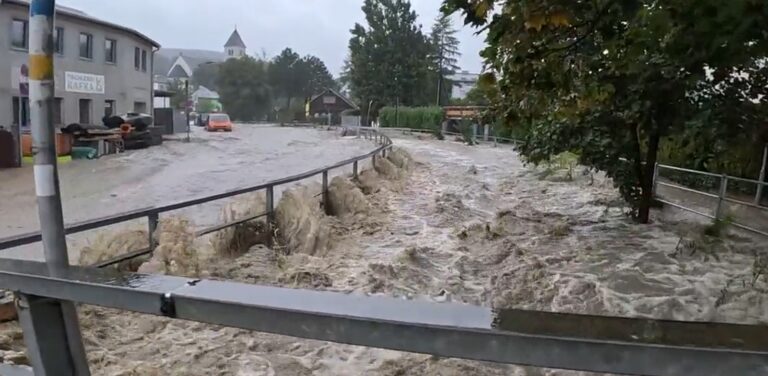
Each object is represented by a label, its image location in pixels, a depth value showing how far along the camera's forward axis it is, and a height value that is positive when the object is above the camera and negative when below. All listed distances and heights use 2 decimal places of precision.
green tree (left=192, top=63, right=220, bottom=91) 109.90 +3.03
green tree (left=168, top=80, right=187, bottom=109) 77.44 +0.26
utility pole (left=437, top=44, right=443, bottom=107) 79.74 +4.55
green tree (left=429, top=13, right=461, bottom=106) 84.00 +7.34
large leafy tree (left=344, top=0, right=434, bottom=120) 75.62 +5.60
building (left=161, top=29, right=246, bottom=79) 116.44 +7.07
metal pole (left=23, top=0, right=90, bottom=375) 2.15 -0.28
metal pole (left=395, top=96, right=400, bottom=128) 65.22 -1.15
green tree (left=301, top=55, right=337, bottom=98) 101.56 +3.80
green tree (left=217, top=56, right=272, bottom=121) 90.00 +1.07
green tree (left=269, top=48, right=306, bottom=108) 96.53 +3.46
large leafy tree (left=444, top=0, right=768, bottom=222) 6.14 +0.61
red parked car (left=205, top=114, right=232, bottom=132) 54.50 -2.43
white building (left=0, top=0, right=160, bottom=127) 26.88 +1.00
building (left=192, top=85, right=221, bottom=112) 93.72 -1.01
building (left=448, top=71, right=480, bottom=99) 94.69 +3.78
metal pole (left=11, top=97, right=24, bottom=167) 21.16 -1.96
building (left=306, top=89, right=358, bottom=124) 86.00 -0.49
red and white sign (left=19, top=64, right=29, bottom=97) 17.81 -0.08
